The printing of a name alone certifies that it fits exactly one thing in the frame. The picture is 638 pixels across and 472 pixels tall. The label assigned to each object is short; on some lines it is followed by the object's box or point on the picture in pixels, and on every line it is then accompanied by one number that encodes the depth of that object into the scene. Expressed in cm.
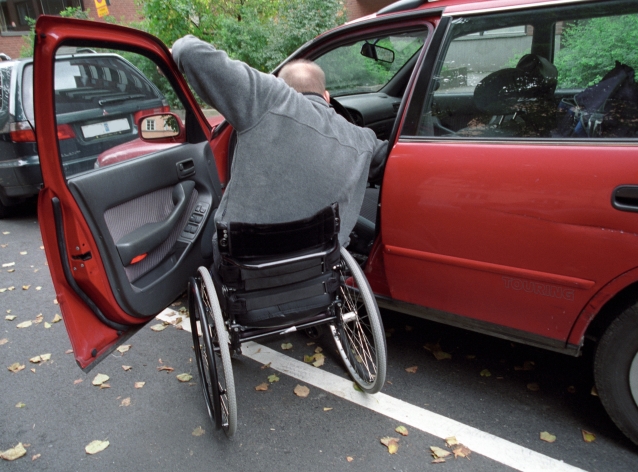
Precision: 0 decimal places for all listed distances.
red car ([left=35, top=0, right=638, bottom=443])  196
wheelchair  213
